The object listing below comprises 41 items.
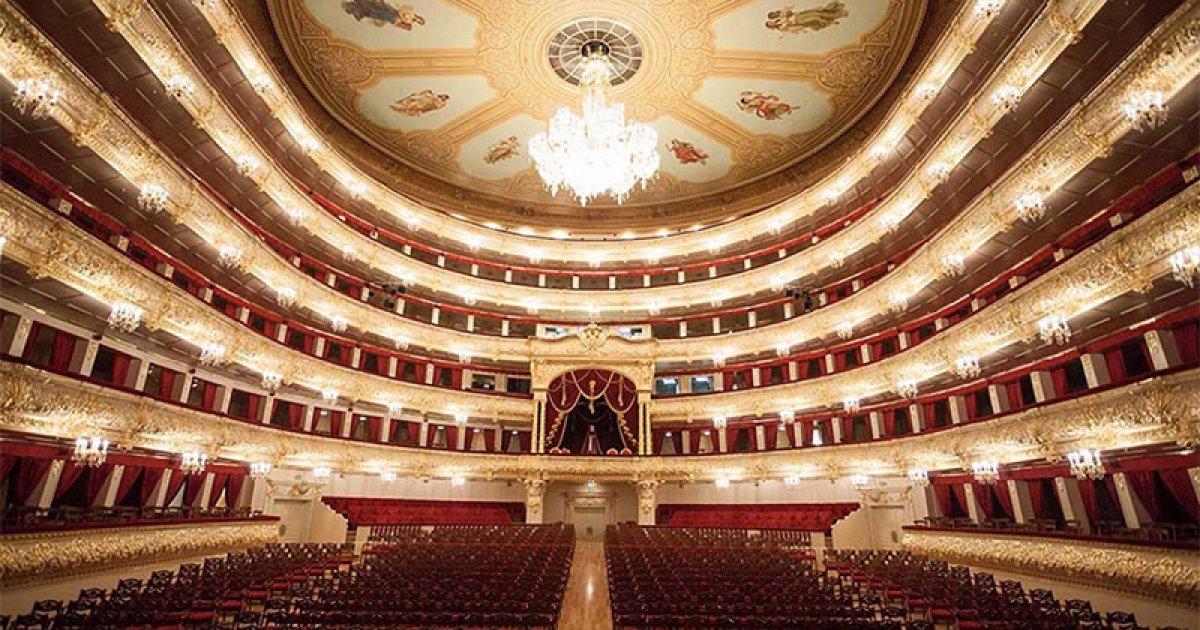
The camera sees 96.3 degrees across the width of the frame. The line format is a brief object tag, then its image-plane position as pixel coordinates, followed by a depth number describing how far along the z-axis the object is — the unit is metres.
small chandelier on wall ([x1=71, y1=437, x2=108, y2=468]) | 10.66
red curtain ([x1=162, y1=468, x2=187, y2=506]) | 15.12
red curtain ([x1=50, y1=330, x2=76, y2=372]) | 12.95
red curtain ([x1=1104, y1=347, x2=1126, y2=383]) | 12.75
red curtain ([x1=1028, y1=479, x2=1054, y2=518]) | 14.45
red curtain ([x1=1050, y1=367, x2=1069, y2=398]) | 14.59
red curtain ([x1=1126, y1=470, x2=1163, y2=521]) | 11.14
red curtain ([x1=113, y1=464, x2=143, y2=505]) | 13.55
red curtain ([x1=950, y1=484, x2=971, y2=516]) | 16.95
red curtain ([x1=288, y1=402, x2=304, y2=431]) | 21.19
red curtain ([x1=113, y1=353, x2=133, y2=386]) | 14.76
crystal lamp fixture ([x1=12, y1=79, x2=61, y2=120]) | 8.66
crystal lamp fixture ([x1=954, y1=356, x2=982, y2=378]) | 14.88
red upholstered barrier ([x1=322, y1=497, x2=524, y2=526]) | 21.12
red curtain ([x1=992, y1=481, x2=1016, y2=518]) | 15.31
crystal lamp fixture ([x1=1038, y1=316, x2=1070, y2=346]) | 11.48
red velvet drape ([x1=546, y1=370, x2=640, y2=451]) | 26.25
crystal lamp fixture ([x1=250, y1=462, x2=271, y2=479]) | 17.48
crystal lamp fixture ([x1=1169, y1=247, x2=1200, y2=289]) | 7.91
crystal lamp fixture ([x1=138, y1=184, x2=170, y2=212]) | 12.58
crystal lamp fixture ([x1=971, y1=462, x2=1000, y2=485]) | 14.82
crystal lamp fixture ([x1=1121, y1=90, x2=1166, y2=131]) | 8.21
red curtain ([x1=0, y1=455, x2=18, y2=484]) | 10.10
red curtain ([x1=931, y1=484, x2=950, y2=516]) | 17.61
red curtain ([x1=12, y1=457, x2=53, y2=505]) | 10.51
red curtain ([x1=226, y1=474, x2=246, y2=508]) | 17.36
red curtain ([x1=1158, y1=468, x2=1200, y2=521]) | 10.34
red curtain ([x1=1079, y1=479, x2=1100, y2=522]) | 12.97
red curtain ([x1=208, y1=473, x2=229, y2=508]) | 16.61
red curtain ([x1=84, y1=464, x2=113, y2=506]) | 12.42
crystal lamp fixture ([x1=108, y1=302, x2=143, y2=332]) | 11.48
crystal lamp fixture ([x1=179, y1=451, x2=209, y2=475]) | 14.34
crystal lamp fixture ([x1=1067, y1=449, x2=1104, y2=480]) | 11.33
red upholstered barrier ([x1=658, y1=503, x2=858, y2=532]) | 21.08
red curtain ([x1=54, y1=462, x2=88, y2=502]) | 11.67
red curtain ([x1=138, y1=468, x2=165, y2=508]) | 13.92
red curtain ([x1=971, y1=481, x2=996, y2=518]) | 16.00
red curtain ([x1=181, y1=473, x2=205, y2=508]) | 15.78
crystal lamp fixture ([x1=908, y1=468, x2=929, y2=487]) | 17.86
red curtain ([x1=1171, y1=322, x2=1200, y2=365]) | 10.78
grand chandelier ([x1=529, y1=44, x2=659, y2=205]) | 16.58
